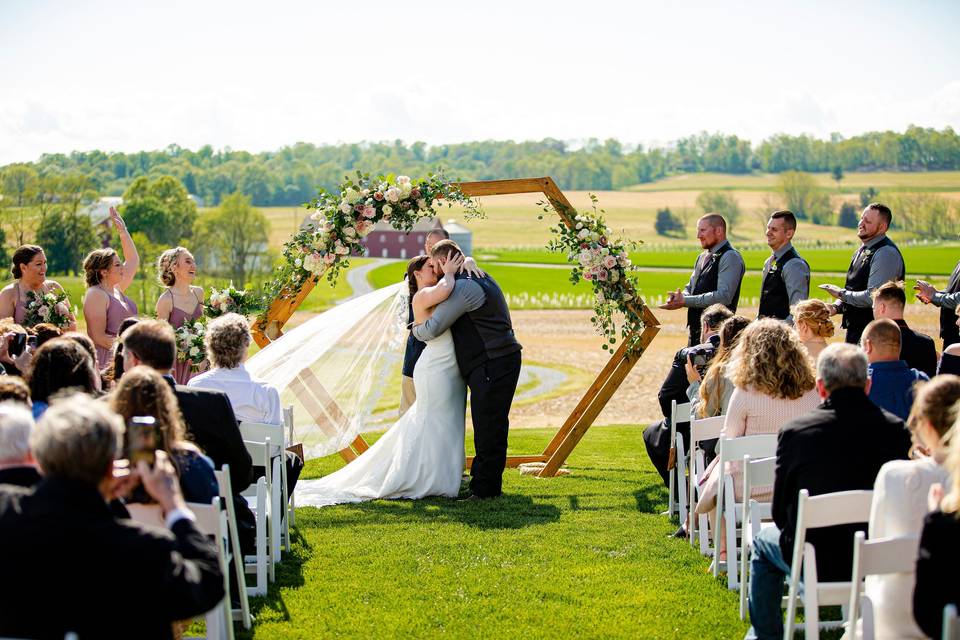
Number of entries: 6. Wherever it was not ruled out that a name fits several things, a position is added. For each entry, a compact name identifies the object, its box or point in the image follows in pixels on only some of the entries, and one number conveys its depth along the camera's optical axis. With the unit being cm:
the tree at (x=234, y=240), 6262
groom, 855
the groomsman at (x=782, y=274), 915
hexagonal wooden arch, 984
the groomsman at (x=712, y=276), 949
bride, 859
